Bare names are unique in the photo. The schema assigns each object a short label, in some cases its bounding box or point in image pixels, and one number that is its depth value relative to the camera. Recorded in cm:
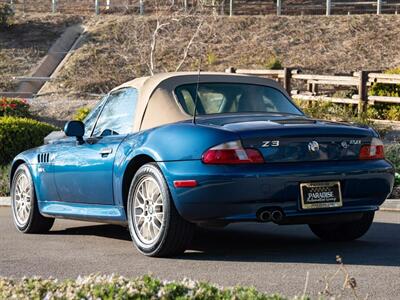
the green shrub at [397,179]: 1409
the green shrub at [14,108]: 2594
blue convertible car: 865
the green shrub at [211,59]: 4091
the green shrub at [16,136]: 1763
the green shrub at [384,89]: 2533
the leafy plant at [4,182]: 1546
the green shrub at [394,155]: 1495
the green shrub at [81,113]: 2416
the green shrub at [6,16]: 4584
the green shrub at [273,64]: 3706
